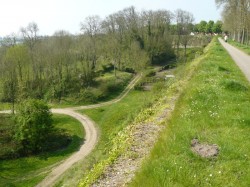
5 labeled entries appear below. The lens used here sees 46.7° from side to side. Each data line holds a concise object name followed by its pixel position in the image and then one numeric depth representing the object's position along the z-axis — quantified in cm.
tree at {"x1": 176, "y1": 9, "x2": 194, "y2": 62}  10838
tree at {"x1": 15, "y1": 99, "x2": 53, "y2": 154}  3916
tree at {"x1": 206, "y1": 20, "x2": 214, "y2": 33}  16055
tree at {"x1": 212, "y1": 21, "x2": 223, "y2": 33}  15489
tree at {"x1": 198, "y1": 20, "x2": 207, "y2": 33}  16285
